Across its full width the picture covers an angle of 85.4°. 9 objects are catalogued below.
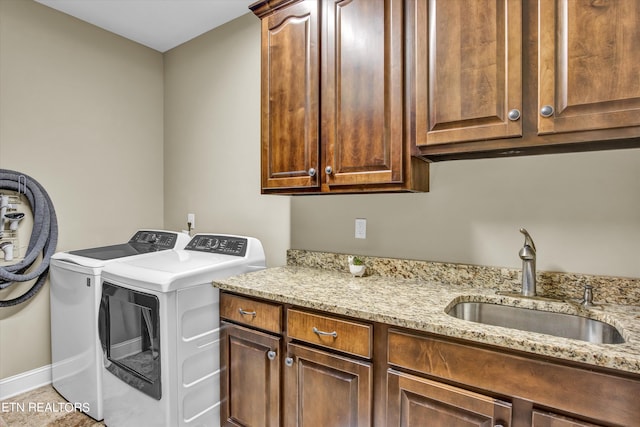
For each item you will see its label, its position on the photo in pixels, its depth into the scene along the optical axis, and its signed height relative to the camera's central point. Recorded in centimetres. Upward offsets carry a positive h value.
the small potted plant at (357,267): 185 -32
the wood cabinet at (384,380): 95 -58
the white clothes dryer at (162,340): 167 -68
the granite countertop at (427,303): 94 -37
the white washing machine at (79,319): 202 -69
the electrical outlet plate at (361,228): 199 -12
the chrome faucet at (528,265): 140 -24
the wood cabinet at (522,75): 109 +46
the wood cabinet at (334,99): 150 +52
